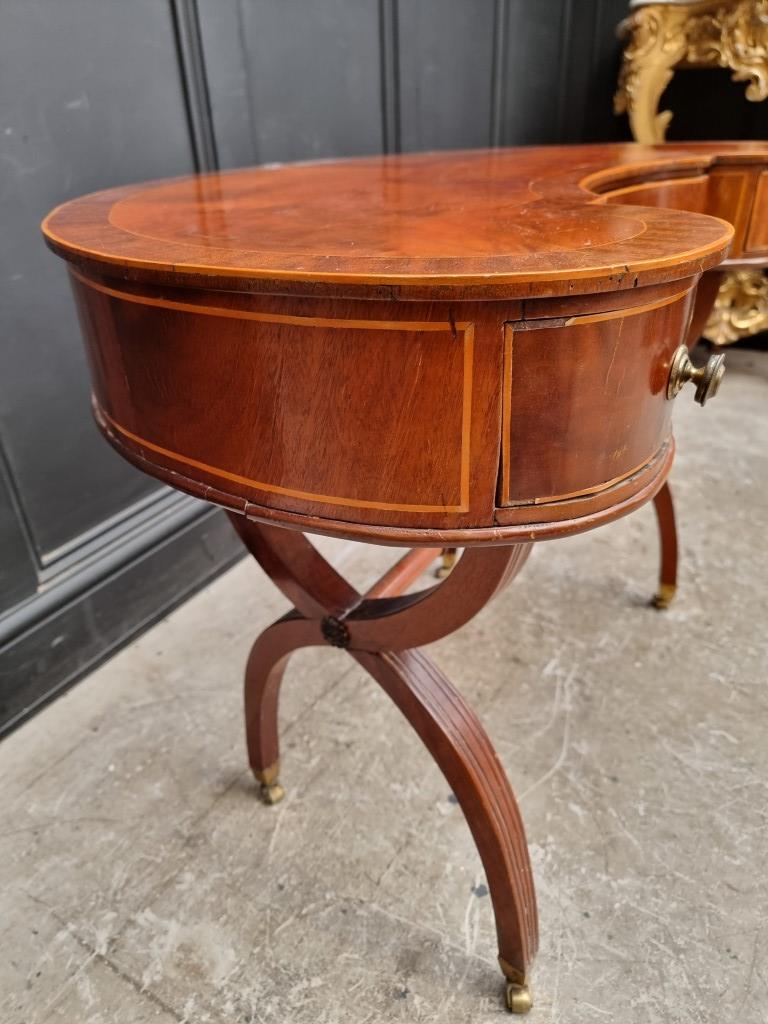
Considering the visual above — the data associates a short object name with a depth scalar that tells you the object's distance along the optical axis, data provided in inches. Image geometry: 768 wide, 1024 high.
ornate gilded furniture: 100.1
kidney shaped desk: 23.3
